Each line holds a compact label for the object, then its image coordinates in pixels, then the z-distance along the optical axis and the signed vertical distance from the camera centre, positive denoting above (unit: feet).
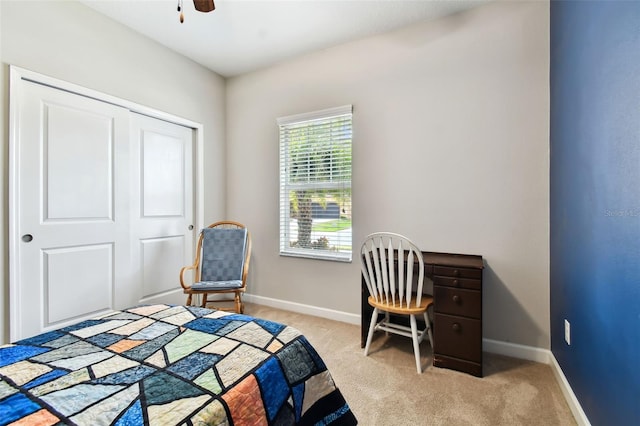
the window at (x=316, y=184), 9.28 +0.97
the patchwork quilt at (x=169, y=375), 2.46 -1.73
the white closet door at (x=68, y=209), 6.53 +0.08
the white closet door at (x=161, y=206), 8.96 +0.21
